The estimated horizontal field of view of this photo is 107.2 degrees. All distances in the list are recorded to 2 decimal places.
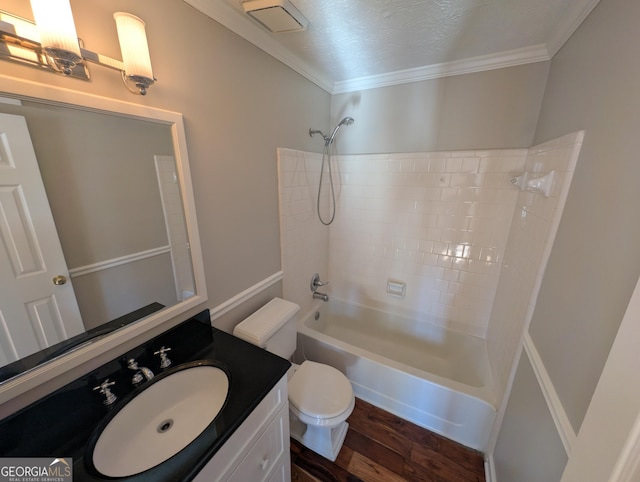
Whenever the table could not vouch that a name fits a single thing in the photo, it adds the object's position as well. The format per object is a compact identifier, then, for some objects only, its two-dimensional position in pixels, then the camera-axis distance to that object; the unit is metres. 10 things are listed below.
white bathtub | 1.49
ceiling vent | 1.03
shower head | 1.98
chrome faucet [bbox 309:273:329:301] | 2.21
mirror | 0.68
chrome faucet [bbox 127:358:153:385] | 0.92
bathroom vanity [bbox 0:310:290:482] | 0.68
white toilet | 1.30
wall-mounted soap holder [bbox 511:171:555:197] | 1.14
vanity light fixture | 0.58
